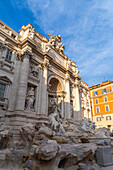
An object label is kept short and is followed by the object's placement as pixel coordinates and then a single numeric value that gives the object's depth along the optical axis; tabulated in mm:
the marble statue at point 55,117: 10192
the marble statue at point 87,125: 14718
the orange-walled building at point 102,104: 25828
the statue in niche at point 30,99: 10982
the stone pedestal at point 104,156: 5668
